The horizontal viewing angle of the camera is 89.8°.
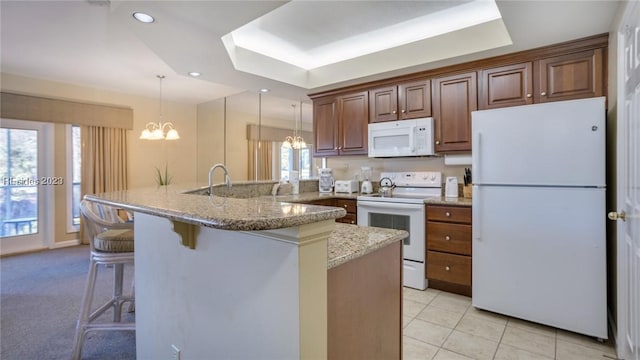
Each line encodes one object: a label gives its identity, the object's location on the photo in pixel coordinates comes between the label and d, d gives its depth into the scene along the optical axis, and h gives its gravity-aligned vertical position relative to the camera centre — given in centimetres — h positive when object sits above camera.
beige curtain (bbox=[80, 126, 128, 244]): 488 +33
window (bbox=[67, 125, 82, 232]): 483 +9
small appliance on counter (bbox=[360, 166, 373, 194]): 389 +0
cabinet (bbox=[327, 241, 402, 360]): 107 -48
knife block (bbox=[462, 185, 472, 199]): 320 -12
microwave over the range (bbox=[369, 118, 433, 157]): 333 +46
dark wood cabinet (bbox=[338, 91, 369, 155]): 384 +69
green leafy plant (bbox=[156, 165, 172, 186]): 562 +6
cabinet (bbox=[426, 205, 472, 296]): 282 -61
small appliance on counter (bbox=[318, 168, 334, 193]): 411 +0
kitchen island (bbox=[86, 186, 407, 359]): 88 -32
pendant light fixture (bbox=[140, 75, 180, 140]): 450 +66
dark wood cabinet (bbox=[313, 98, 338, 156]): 412 +70
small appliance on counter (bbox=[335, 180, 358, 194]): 394 -8
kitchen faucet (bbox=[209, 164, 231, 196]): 223 -5
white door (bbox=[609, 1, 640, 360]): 152 -4
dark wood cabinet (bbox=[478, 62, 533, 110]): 279 +84
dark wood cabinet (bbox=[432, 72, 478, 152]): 310 +70
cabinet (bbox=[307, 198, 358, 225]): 353 -28
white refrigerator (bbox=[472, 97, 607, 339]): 210 -24
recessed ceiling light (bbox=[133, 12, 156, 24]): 208 +109
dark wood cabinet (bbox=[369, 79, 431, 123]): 338 +86
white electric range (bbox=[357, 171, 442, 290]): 306 -35
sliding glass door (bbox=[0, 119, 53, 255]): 437 -6
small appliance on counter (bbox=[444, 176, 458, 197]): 331 -8
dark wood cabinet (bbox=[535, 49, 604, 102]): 249 +83
